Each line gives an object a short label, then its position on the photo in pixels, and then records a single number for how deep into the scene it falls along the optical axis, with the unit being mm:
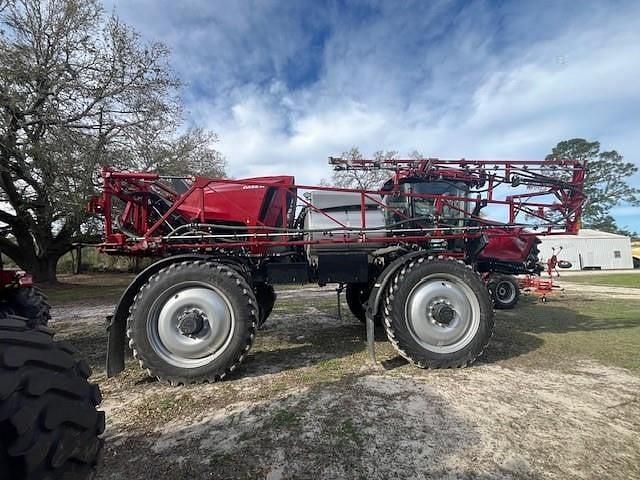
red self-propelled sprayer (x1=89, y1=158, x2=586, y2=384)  4031
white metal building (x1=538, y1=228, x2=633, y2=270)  36312
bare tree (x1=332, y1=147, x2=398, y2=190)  25109
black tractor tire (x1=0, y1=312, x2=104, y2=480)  1177
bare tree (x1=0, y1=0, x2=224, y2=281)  11578
